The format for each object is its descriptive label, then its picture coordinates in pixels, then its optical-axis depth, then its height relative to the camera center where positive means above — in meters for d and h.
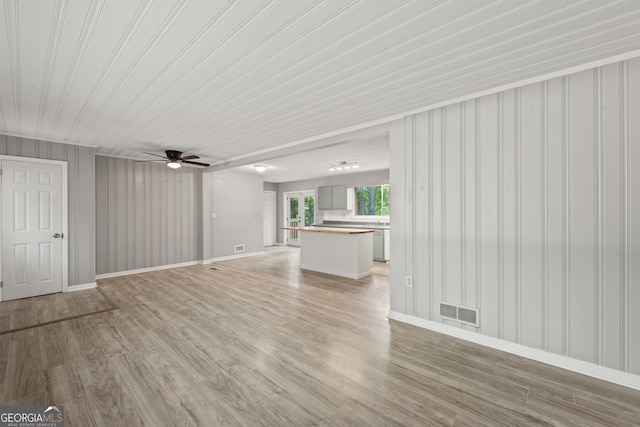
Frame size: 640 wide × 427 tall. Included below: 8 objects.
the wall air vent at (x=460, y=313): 2.64 -1.05
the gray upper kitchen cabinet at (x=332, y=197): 8.09 +0.53
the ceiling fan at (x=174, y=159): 4.65 +1.00
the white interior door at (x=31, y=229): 3.92 -0.21
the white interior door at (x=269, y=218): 10.04 -0.16
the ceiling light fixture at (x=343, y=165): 6.26 +1.19
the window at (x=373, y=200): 7.70 +0.41
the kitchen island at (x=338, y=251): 5.26 -0.82
